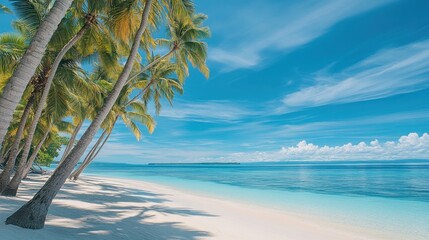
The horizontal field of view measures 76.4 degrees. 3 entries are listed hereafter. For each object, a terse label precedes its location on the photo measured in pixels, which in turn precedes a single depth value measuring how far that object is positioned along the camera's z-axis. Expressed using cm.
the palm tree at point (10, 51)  970
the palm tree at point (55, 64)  872
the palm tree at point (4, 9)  880
